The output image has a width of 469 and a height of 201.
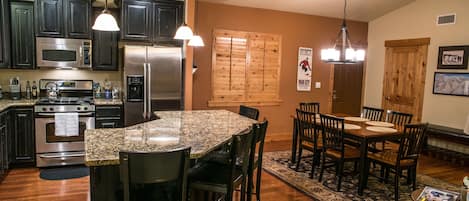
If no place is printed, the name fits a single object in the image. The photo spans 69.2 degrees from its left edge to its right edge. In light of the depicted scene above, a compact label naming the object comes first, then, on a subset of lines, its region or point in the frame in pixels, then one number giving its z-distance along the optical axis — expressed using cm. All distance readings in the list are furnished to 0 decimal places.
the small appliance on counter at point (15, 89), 495
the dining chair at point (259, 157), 296
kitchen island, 220
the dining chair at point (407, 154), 384
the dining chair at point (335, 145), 414
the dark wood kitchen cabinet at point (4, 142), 405
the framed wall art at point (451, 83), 590
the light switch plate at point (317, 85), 725
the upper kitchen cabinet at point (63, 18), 477
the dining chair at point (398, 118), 483
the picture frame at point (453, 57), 587
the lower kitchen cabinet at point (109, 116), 486
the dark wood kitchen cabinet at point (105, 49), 511
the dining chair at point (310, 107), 560
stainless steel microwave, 484
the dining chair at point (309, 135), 459
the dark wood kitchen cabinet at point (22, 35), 469
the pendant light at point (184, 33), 335
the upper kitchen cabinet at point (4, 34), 462
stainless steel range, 460
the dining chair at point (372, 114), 526
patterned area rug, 399
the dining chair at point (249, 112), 380
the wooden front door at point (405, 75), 665
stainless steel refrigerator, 490
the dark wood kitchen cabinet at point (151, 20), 505
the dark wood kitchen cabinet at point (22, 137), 449
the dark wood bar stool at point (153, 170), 188
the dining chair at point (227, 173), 245
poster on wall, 700
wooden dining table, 396
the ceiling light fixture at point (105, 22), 299
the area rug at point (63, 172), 436
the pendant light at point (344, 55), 455
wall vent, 604
